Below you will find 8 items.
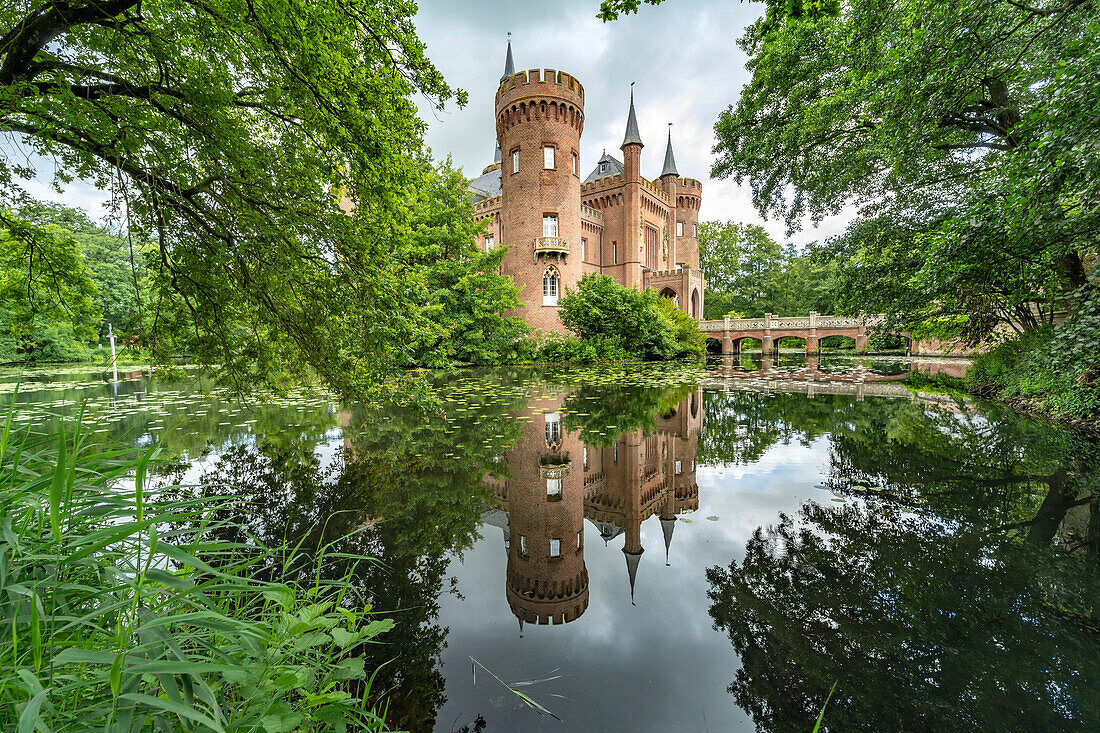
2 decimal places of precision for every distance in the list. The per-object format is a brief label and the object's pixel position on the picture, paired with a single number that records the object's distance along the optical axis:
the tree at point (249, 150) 3.22
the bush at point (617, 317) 22.91
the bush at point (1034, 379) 6.07
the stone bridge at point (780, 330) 30.67
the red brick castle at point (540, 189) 22.62
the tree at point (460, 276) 17.31
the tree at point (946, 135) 4.60
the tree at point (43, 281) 4.01
